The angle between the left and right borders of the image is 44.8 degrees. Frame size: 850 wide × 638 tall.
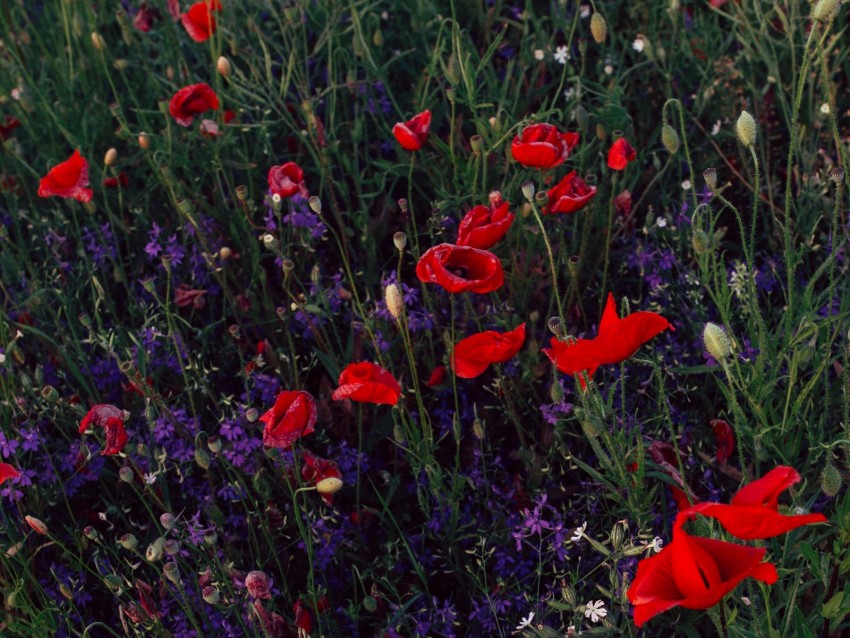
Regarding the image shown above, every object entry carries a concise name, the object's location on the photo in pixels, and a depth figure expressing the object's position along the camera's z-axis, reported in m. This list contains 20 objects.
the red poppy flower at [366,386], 1.62
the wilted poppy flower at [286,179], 2.00
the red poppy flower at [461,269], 1.58
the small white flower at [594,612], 1.47
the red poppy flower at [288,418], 1.58
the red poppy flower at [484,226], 1.72
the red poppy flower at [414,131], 1.95
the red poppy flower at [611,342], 1.36
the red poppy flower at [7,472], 1.55
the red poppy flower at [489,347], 1.64
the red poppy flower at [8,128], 2.55
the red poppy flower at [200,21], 2.26
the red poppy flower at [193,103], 2.14
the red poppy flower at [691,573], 1.10
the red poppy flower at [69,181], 2.09
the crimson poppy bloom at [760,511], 1.08
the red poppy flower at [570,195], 1.84
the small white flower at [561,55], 2.44
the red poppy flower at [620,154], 1.87
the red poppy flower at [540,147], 1.83
